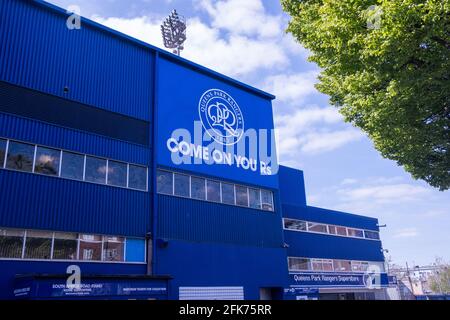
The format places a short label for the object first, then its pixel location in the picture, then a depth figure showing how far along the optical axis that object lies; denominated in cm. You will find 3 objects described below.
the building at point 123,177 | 1667
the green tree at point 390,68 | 1145
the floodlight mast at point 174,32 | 4228
